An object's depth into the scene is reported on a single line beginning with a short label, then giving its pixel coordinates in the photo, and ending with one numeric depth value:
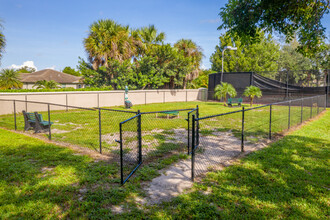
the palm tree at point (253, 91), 18.72
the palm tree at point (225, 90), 20.55
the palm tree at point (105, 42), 22.77
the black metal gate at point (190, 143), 6.25
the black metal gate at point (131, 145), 4.38
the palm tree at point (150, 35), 28.70
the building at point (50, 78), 34.11
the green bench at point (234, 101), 19.61
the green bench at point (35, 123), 8.32
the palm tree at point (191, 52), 31.78
